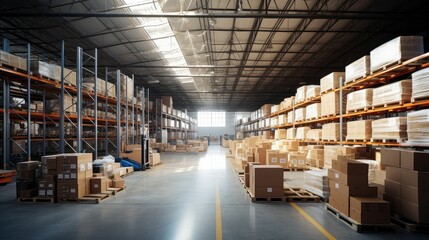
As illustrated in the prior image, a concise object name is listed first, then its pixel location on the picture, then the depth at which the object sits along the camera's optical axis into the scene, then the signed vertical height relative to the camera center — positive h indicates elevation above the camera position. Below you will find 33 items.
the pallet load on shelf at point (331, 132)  9.62 -0.20
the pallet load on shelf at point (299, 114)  13.03 +0.65
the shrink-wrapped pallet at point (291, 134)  14.50 -0.42
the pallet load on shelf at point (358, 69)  7.95 +1.86
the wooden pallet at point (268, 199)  6.00 -1.71
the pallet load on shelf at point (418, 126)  5.64 +0.02
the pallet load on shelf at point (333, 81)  9.70 +1.80
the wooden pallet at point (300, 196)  6.05 -1.67
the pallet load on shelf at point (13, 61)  8.35 +2.25
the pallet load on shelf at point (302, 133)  12.86 -0.32
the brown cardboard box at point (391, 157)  4.71 -0.58
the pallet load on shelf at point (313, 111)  11.25 +0.71
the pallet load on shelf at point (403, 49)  6.44 +2.00
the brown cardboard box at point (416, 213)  4.18 -1.42
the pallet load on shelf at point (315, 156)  10.44 -1.23
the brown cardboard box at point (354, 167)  4.63 -0.74
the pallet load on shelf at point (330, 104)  9.68 +0.89
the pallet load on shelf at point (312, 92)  11.53 +1.62
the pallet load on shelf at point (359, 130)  7.91 -0.11
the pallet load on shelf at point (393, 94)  6.49 +0.89
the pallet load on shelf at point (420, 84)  5.68 +0.97
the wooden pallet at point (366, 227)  4.18 -1.65
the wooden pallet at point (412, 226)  4.18 -1.64
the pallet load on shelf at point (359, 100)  7.84 +0.85
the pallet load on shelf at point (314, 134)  11.20 -0.34
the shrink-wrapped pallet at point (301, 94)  12.79 +1.67
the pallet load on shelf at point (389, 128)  6.49 -0.04
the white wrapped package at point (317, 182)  5.89 -1.37
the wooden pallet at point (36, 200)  6.03 -1.74
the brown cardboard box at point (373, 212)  4.19 -1.40
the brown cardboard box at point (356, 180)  4.59 -0.96
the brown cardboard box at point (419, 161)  4.30 -0.58
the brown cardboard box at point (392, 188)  4.63 -1.14
